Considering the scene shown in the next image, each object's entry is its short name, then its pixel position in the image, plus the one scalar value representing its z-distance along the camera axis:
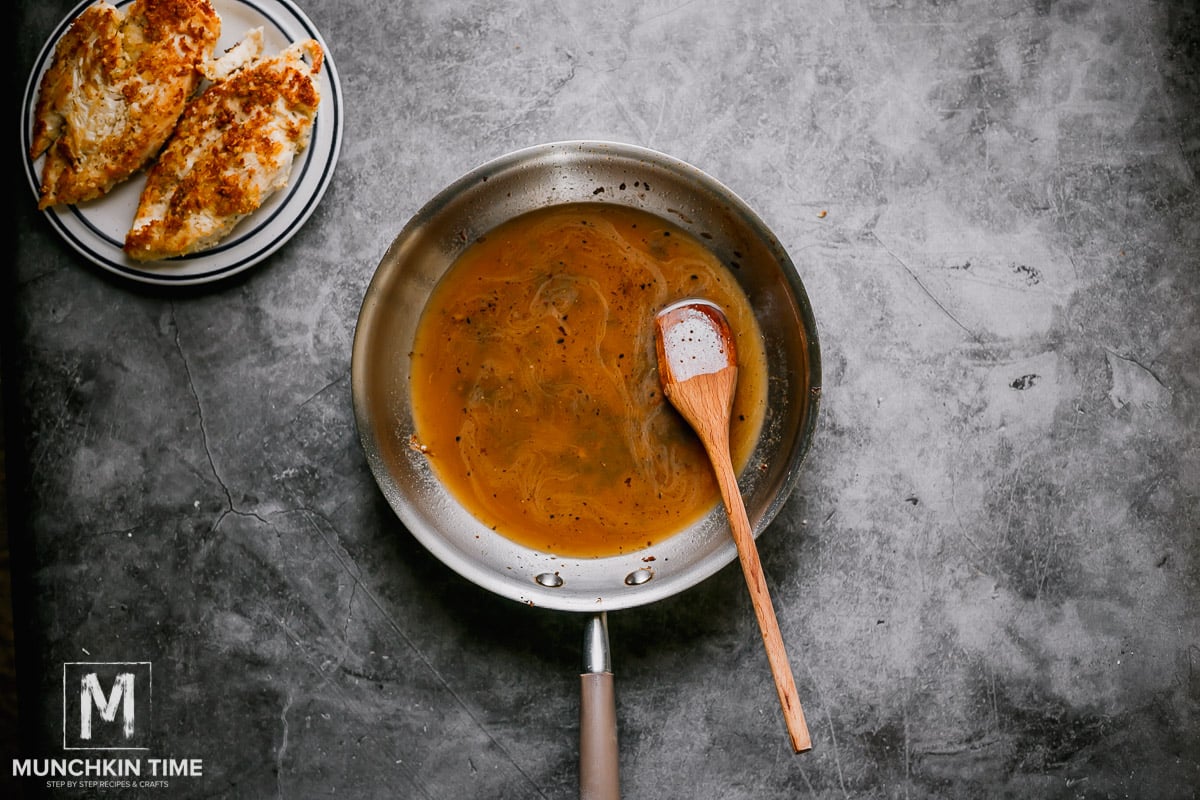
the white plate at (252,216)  0.75
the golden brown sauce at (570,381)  0.74
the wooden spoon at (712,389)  0.70
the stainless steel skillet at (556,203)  0.71
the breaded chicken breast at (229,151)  0.73
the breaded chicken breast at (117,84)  0.73
